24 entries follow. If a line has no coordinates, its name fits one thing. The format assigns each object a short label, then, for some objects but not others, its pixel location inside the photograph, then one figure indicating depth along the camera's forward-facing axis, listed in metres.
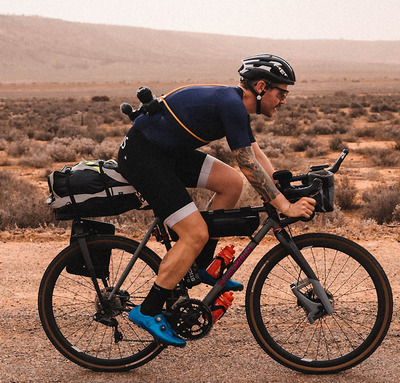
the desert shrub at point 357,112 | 29.16
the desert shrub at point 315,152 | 16.97
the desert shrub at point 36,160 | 15.13
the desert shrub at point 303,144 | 18.28
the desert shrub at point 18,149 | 17.22
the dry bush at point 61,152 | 16.20
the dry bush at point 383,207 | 8.80
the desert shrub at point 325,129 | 22.22
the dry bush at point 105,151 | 16.36
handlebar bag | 3.29
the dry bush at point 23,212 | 8.36
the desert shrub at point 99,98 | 49.88
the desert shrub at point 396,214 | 8.52
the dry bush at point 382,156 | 14.79
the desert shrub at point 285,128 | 22.33
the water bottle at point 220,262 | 3.59
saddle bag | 3.49
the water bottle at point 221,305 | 3.57
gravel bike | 3.44
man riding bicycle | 3.21
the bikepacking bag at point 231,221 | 3.44
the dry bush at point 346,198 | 10.23
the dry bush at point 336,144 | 18.02
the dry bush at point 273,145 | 16.74
